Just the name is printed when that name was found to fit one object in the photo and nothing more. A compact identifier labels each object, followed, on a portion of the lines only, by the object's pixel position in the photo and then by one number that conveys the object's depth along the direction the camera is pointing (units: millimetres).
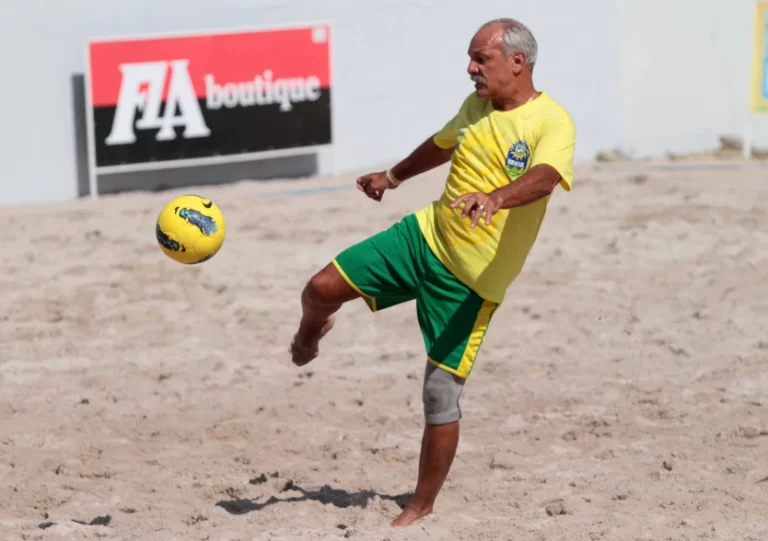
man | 8711
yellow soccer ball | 9812
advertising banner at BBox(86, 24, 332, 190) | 22531
